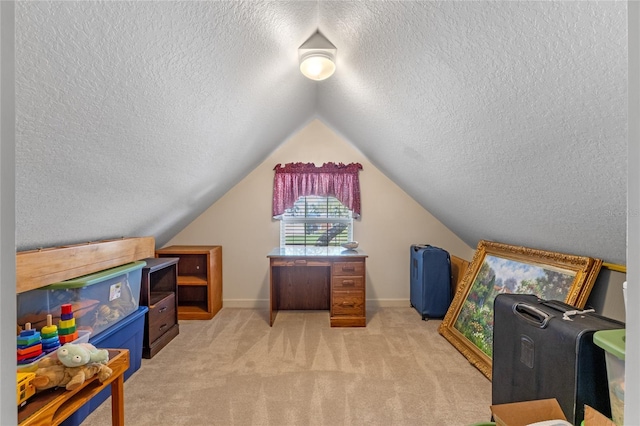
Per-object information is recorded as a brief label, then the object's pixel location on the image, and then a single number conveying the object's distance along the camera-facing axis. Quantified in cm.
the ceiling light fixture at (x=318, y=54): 194
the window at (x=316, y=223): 400
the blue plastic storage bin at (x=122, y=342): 175
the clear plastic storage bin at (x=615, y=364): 107
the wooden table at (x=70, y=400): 114
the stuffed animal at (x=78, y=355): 132
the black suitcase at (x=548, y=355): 123
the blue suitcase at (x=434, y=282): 341
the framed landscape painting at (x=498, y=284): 198
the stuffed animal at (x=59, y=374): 125
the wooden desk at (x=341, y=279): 321
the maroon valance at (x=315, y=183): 385
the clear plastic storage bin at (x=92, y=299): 169
